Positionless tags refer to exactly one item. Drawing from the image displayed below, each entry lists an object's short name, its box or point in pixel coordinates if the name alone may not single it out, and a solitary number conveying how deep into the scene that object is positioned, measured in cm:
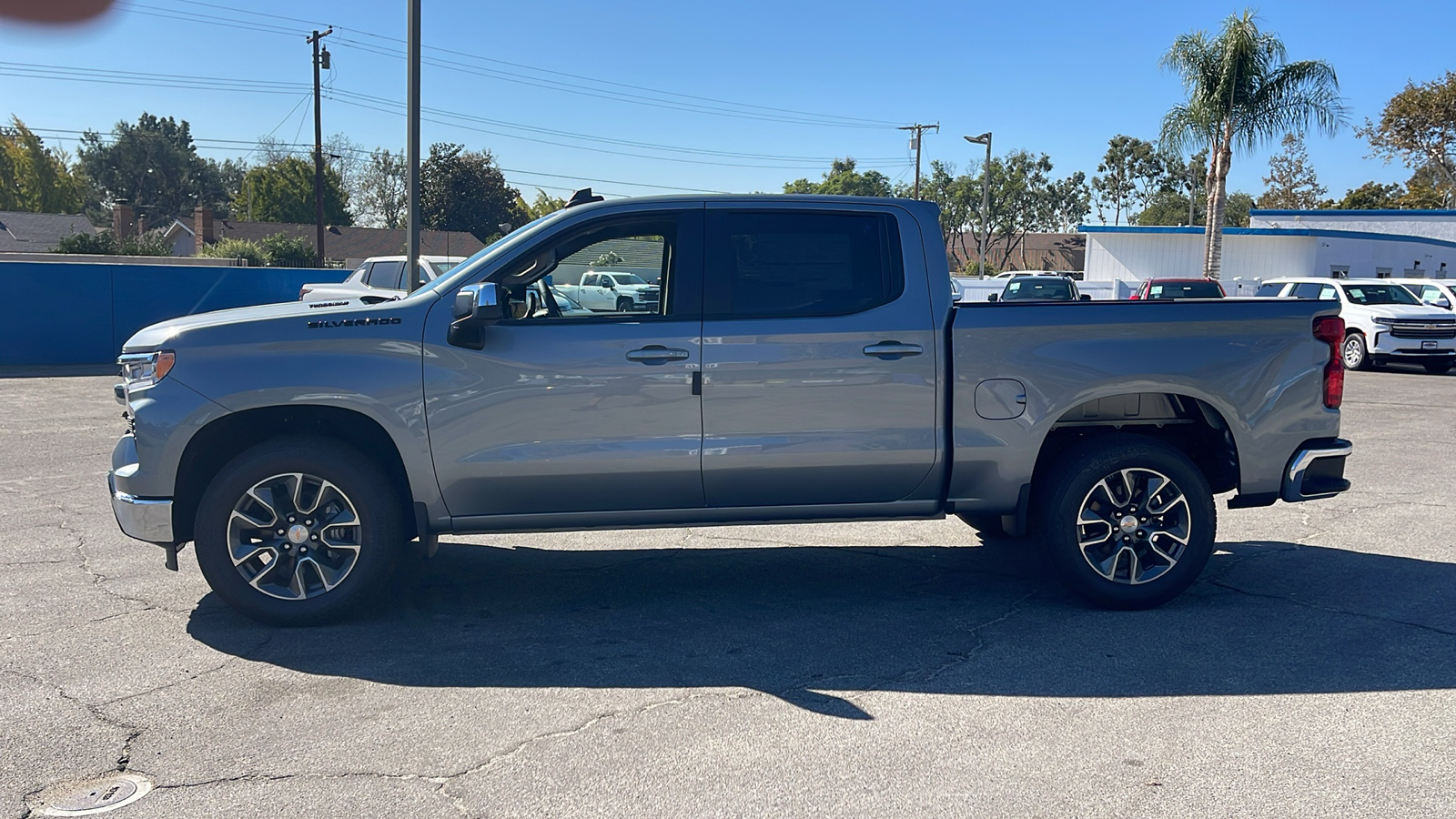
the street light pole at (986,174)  4344
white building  4425
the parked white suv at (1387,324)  2144
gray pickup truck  528
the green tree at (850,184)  7906
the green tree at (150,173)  10344
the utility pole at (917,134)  5461
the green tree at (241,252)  4319
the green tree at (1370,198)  7344
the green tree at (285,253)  4256
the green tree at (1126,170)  8631
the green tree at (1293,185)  8562
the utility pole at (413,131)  1658
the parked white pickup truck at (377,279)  1862
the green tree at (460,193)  7812
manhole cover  356
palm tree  3020
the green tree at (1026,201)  7312
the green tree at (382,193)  9212
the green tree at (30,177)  8650
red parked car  2294
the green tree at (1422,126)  5138
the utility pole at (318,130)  3984
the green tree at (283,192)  8906
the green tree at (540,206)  7049
